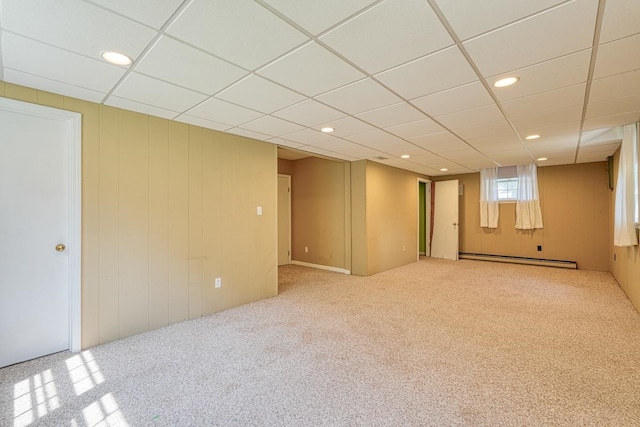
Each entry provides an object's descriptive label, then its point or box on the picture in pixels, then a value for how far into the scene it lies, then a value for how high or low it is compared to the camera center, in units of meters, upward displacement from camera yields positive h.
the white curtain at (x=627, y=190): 3.30 +0.27
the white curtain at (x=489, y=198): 6.83 +0.36
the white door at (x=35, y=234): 2.29 -0.15
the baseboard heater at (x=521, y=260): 6.07 -1.10
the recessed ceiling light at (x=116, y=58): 1.79 +1.03
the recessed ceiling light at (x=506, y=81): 2.12 +1.01
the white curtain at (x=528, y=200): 6.34 +0.29
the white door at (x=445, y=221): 7.30 -0.20
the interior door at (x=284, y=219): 6.52 -0.11
